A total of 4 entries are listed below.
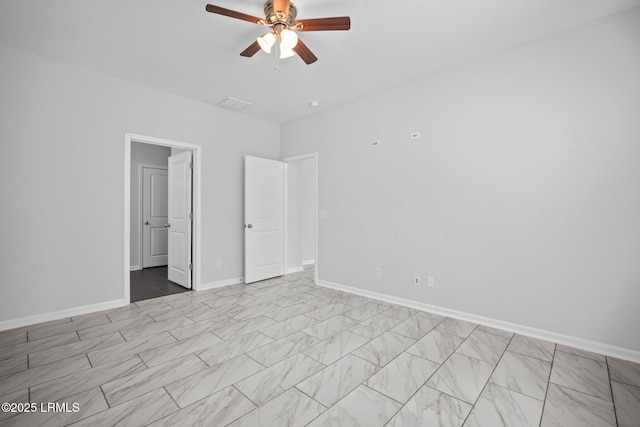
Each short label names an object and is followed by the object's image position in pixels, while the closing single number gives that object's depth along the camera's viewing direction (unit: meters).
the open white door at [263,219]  4.67
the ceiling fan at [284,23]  2.05
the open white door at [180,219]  4.38
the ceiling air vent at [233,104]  4.20
